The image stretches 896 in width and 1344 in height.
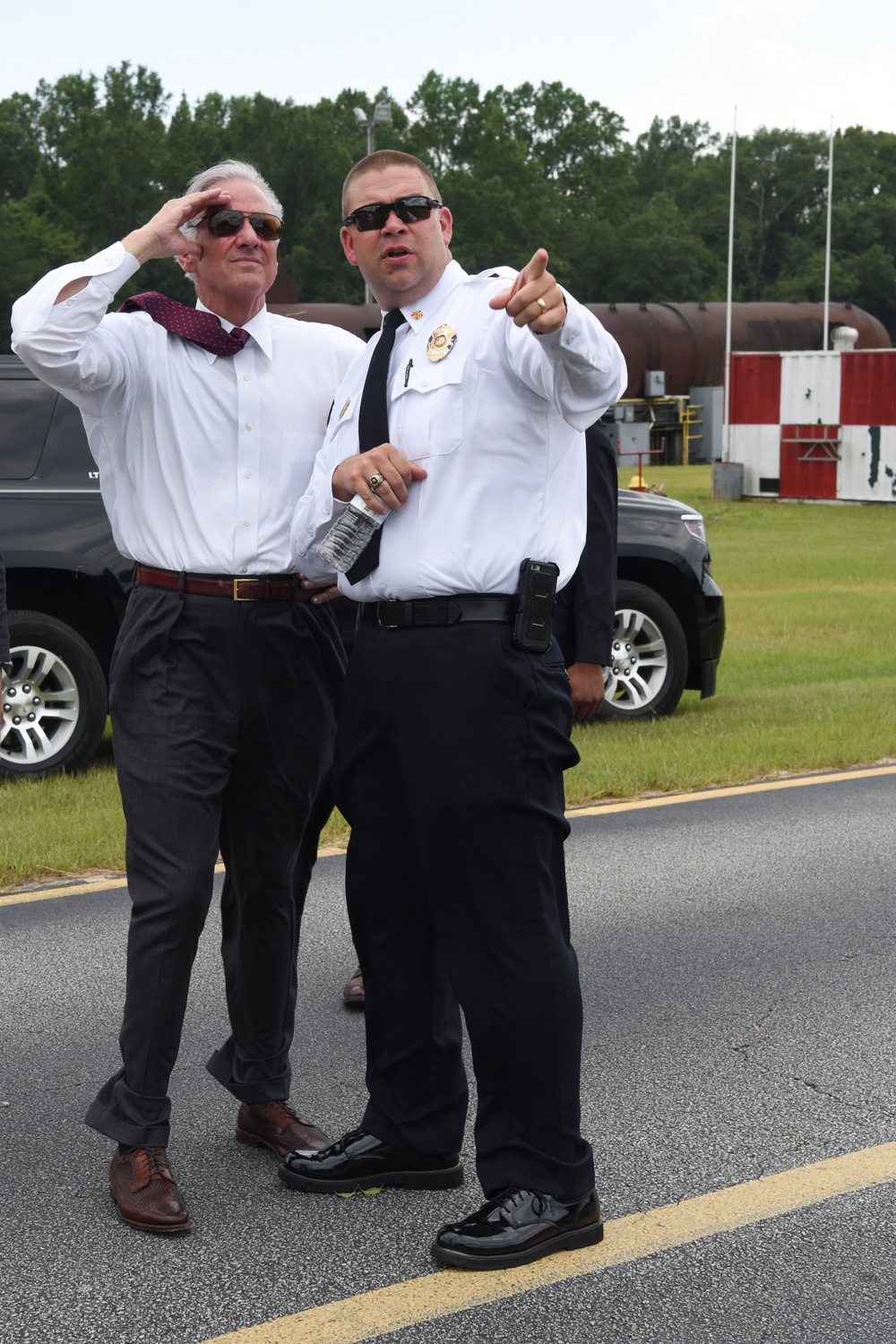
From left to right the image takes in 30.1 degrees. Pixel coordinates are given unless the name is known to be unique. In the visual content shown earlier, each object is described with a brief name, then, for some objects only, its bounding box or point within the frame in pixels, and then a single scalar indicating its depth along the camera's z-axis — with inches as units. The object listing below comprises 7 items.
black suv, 310.2
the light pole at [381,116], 1298.6
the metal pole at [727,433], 1167.6
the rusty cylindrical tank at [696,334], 1743.4
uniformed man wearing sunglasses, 130.6
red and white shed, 1066.7
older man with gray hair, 139.8
